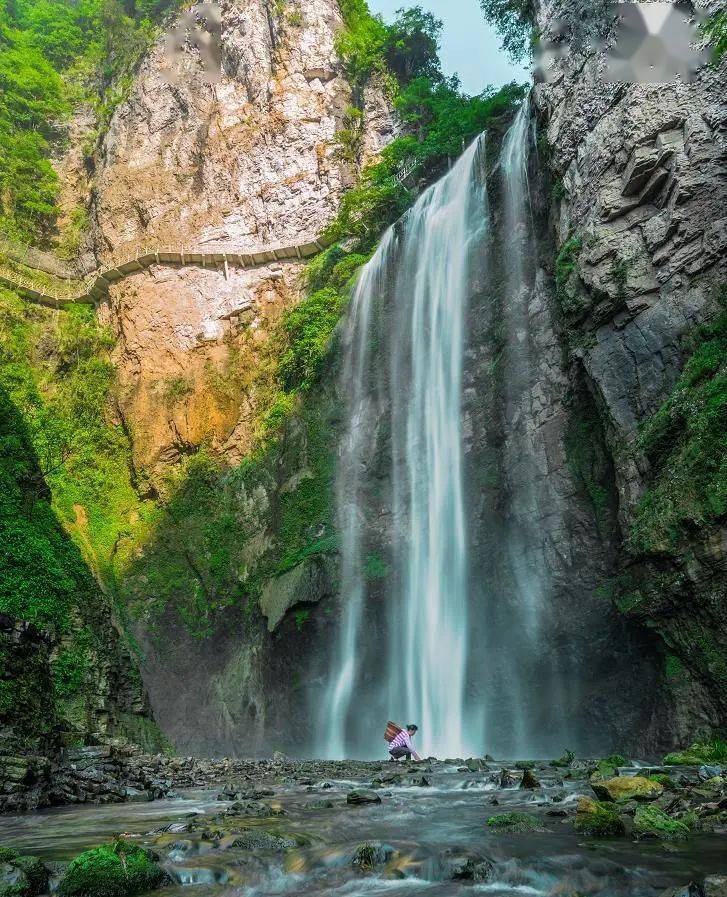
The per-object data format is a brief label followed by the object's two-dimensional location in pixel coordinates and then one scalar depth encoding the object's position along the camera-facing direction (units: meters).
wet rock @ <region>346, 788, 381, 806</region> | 6.84
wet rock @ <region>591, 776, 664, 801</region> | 5.87
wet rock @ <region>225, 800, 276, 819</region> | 6.32
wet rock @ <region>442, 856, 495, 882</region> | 3.95
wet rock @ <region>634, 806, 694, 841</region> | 4.50
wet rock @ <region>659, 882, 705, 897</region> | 3.09
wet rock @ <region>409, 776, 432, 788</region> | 8.30
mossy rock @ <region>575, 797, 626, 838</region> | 4.66
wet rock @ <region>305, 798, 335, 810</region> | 6.64
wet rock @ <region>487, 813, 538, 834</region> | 5.10
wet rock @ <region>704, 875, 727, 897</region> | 3.05
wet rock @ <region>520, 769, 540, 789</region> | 7.22
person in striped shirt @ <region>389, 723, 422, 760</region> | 11.78
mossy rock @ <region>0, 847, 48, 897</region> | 3.46
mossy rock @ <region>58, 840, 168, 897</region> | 3.55
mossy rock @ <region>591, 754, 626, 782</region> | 7.62
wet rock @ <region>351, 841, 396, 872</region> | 4.25
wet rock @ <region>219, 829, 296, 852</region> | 4.72
